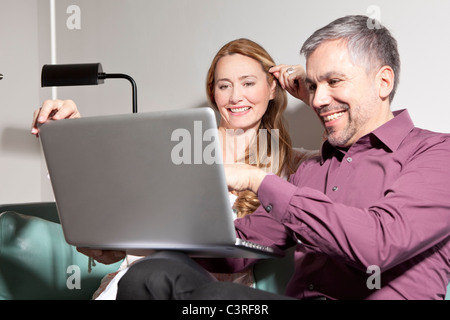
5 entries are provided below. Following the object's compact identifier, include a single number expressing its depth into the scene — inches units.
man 44.0
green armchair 72.5
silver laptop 41.7
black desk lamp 73.2
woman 79.4
